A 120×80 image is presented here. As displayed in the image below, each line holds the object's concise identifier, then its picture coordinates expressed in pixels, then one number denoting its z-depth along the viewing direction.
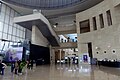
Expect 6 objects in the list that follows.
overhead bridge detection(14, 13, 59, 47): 12.27
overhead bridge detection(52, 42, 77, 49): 16.71
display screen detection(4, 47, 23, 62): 11.48
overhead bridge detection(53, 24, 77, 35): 16.33
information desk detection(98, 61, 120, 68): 8.53
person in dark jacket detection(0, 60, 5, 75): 4.73
